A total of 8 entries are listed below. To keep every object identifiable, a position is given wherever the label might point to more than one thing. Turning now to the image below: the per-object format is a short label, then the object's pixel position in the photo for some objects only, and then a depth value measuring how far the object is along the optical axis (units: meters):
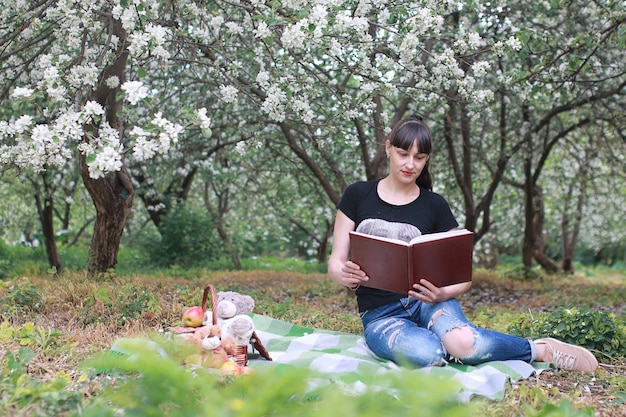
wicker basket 2.97
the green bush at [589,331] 3.65
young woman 3.22
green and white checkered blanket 2.74
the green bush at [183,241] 8.84
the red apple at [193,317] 3.02
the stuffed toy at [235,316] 2.98
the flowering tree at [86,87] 3.03
